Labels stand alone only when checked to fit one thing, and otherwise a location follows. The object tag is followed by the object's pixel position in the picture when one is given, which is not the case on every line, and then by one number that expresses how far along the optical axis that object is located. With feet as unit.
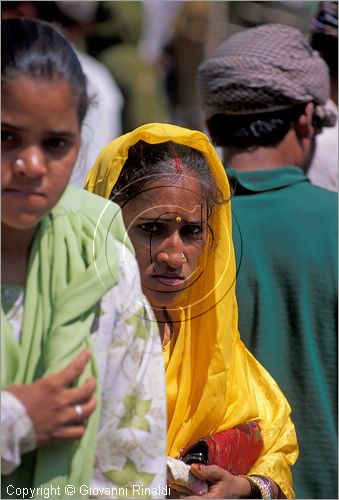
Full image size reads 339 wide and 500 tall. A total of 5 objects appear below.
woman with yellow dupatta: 15.90
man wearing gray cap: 20.26
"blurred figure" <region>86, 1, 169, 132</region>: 39.34
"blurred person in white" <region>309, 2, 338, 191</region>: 27.71
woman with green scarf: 13.02
